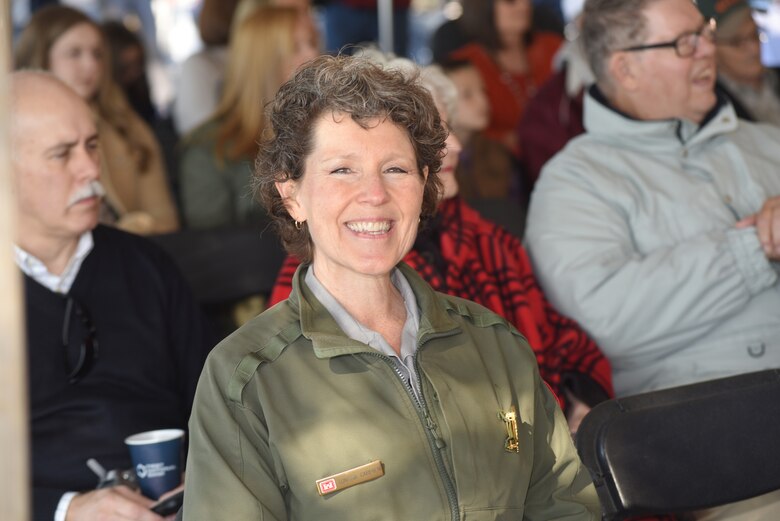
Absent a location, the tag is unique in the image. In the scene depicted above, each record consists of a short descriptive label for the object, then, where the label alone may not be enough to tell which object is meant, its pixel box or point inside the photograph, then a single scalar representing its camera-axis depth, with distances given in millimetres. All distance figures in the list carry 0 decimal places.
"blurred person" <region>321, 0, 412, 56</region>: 6633
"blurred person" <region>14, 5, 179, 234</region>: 4195
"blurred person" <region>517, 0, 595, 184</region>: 4445
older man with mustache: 2518
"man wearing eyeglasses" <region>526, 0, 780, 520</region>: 2787
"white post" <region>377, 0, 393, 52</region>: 6504
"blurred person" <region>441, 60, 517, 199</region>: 4539
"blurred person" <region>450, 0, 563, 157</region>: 5324
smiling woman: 1741
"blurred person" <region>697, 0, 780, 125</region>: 3973
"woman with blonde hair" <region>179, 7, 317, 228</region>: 4125
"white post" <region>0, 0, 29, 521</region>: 961
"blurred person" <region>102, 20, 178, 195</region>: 5789
